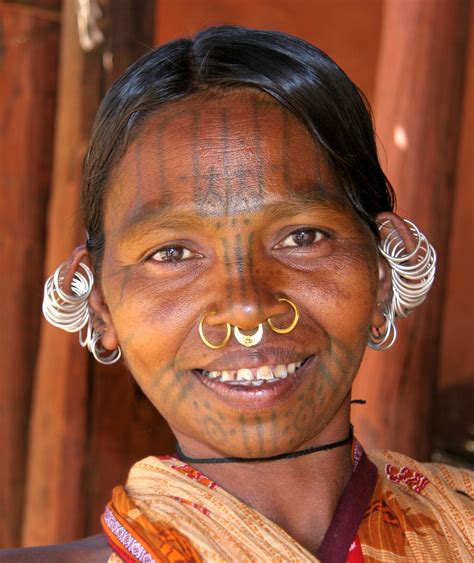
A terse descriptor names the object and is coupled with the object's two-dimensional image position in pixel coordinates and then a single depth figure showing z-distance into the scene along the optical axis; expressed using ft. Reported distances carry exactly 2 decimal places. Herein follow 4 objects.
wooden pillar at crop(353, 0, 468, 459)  11.06
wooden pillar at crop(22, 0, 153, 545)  11.50
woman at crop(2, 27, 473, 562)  6.06
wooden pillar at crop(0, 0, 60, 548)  12.31
